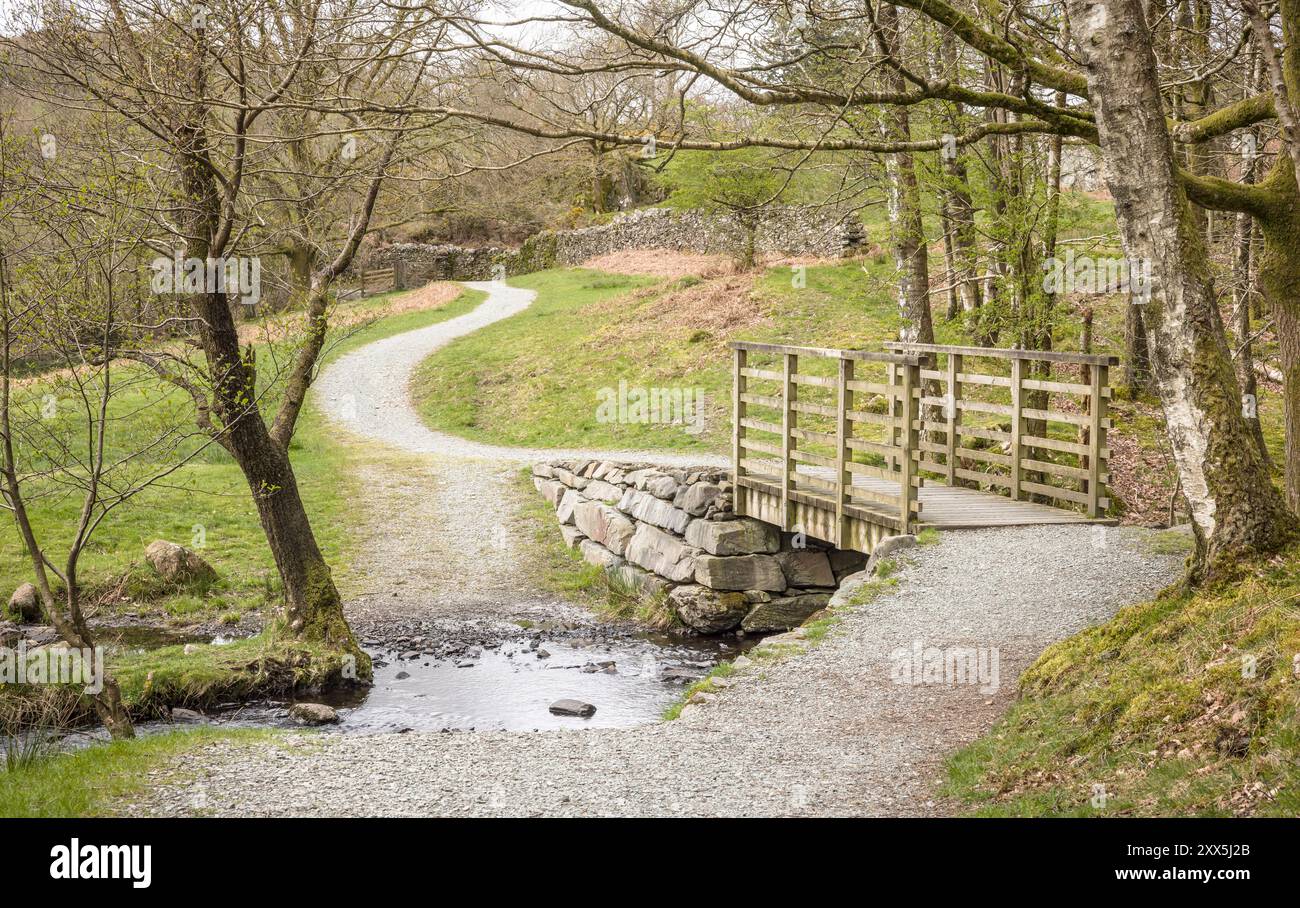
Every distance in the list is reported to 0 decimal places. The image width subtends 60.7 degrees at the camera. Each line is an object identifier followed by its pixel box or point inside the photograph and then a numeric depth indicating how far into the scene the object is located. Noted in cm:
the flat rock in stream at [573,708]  1039
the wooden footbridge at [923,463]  1162
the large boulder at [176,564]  1431
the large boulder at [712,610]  1365
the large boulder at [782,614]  1363
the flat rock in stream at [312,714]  1005
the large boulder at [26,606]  1277
